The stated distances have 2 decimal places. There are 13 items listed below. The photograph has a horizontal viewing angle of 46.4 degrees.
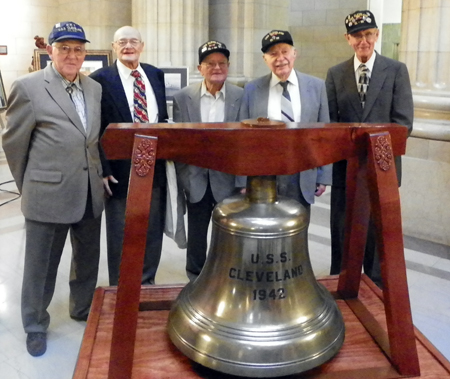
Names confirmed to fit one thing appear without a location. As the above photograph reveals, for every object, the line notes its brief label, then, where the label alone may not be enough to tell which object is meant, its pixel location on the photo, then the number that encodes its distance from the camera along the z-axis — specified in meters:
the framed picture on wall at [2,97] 6.04
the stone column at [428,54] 4.70
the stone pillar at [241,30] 7.27
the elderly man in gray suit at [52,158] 2.73
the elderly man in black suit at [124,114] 3.17
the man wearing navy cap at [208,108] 3.09
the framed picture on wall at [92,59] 6.06
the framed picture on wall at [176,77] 5.47
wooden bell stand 1.38
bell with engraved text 1.41
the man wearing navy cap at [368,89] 3.23
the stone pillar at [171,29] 6.80
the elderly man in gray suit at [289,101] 2.96
